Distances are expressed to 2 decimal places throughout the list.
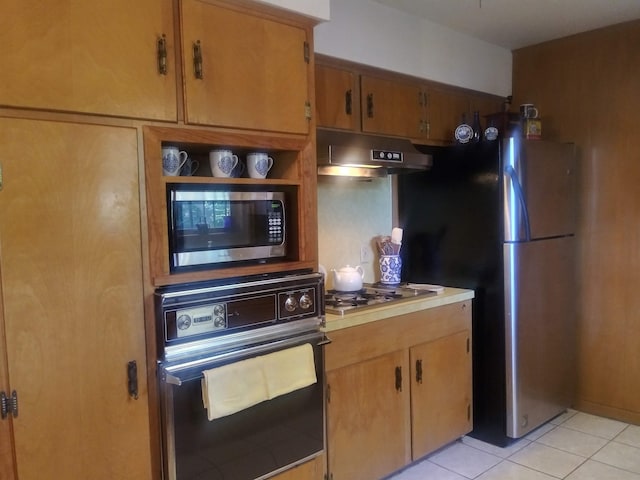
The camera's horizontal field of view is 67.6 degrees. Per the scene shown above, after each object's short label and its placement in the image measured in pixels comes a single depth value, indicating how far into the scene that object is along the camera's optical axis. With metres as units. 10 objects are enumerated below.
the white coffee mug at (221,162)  1.71
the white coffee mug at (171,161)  1.59
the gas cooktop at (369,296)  2.18
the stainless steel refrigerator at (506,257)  2.61
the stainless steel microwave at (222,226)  1.58
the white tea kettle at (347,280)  2.54
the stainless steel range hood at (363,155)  2.18
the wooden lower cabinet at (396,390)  2.09
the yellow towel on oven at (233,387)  1.52
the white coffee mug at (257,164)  1.82
